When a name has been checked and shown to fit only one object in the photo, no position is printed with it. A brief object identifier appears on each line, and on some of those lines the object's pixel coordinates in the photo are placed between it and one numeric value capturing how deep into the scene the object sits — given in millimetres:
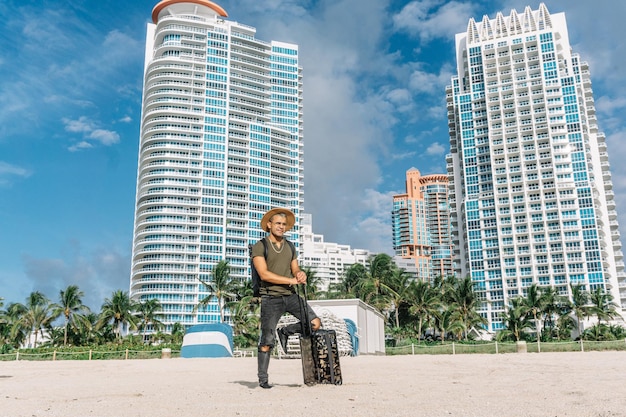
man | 6422
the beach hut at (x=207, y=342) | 27062
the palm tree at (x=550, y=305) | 61625
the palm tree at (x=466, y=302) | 65062
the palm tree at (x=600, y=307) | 64125
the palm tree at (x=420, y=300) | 58969
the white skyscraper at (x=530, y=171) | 92750
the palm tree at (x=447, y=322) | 60000
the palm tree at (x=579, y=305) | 67000
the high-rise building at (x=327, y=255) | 169625
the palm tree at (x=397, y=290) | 59188
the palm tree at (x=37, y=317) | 62156
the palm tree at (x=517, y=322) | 61688
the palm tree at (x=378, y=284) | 57969
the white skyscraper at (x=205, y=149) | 99688
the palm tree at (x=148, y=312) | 77625
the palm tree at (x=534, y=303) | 61469
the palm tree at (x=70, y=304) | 59406
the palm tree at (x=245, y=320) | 53812
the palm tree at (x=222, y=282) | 70812
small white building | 26984
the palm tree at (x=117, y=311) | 63062
